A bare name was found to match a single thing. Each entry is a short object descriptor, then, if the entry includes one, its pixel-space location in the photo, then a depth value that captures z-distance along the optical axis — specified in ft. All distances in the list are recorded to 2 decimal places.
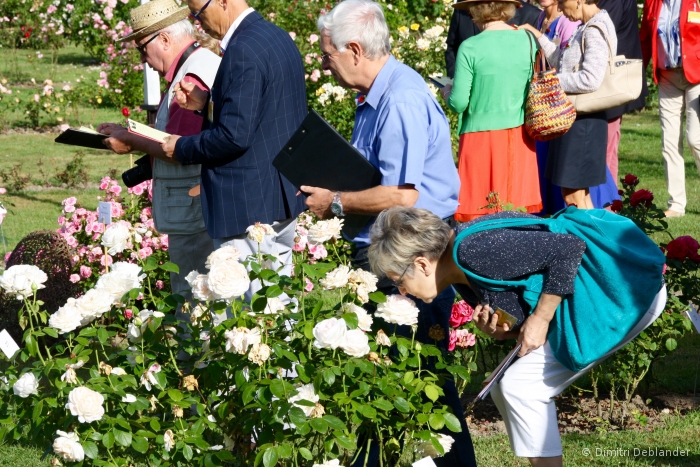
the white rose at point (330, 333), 14.75
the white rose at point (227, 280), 15.53
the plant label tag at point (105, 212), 29.09
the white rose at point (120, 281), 16.78
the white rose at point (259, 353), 14.79
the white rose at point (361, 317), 15.85
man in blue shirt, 19.93
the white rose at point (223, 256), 16.02
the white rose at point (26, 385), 16.31
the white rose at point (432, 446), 15.53
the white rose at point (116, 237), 17.63
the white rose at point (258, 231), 16.92
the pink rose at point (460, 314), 24.45
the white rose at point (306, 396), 14.65
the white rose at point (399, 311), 16.21
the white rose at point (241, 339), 15.10
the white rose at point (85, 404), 14.73
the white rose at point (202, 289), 16.35
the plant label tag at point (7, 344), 19.20
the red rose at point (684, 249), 25.54
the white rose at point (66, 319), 16.24
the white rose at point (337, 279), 16.15
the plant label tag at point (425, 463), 14.89
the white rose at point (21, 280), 16.70
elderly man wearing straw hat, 25.94
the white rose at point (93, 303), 16.38
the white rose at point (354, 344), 14.94
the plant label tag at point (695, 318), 21.25
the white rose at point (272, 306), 17.29
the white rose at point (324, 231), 17.40
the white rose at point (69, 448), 14.73
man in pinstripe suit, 22.71
